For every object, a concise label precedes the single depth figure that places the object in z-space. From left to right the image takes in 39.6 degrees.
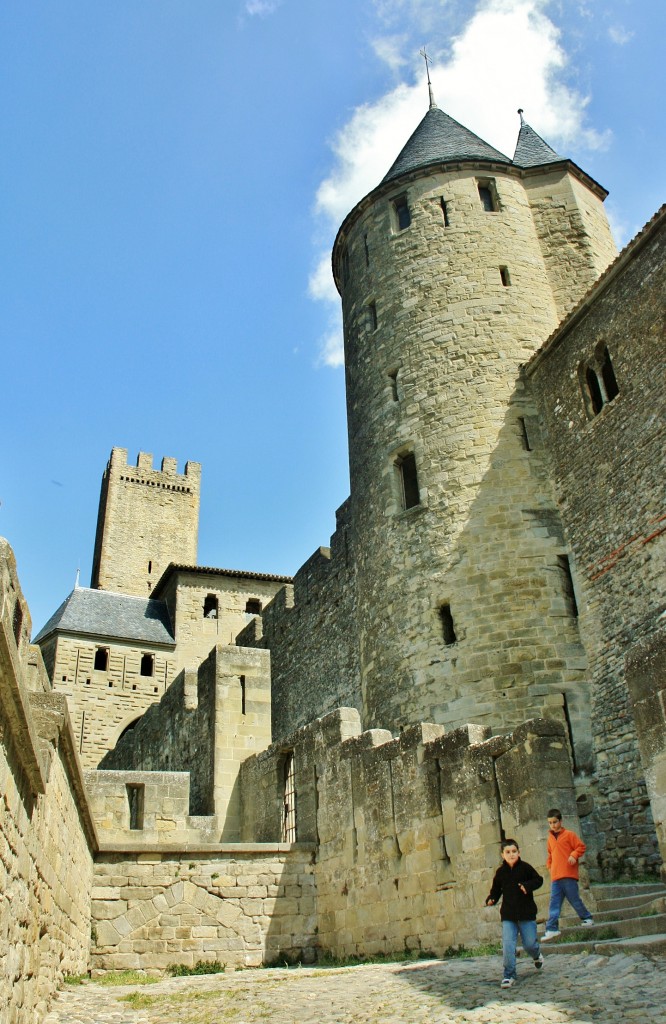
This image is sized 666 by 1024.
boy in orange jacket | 6.53
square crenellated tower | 43.28
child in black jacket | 5.58
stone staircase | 5.39
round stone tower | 11.97
